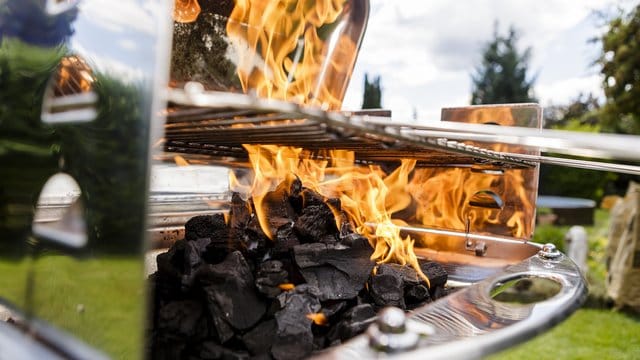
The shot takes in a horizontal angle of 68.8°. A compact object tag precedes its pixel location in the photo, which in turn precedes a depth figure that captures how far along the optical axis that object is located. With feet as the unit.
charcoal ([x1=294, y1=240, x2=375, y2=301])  1.27
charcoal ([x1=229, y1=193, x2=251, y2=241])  1.47
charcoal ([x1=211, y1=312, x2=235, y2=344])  1.09
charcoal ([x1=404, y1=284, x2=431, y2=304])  1.39
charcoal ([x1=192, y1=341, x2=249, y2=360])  1.06
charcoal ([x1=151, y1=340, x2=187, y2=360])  1.11
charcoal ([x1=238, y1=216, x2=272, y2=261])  1.39
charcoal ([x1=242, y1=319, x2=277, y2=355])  1.10
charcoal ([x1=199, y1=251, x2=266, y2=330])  1.11
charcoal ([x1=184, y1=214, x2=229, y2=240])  1.47
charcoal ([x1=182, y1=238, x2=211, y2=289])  1.18
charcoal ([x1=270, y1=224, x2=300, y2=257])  1.38
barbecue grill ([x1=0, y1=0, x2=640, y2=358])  0.74
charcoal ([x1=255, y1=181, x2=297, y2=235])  1.52
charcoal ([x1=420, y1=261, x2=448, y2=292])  1.48
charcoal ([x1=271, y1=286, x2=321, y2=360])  1.07
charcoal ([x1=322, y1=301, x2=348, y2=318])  1.20
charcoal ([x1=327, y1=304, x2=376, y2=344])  1.13
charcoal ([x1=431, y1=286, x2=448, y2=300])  1.46
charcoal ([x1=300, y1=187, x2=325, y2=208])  1.56
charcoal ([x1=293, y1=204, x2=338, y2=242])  1.45
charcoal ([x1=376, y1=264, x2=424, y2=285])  1.39
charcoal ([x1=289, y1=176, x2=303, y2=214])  1.62
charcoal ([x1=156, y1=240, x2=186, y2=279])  1.24
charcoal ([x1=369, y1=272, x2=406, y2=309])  1.30
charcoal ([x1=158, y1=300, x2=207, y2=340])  1.11
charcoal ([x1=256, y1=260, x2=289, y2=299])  1.19
